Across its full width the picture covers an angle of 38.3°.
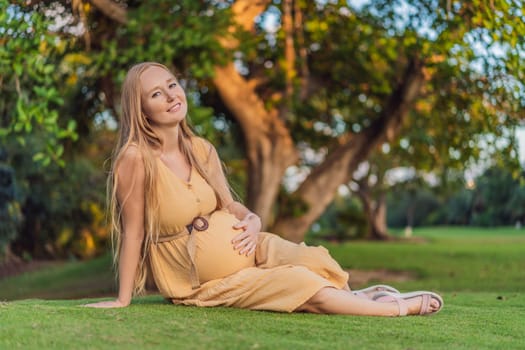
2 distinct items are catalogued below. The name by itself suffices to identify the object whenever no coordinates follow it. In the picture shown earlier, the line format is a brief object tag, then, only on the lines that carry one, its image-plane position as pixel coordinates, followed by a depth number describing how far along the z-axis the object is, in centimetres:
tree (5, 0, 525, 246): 1010
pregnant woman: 483
